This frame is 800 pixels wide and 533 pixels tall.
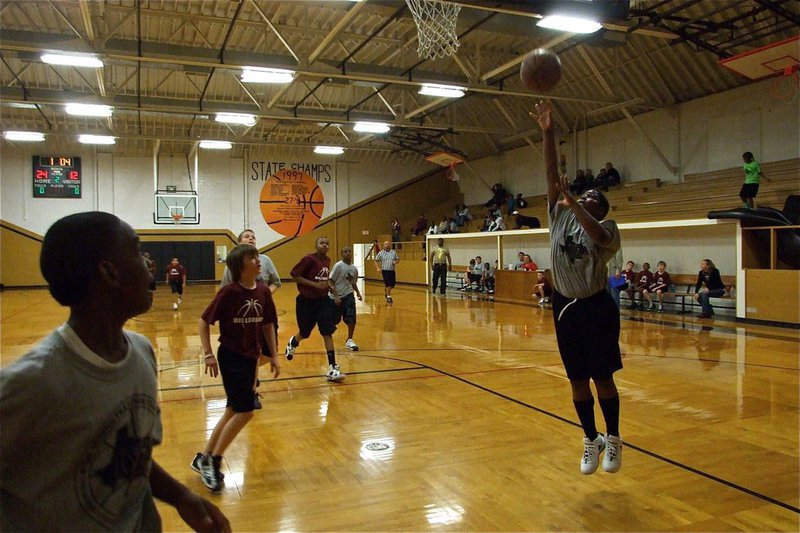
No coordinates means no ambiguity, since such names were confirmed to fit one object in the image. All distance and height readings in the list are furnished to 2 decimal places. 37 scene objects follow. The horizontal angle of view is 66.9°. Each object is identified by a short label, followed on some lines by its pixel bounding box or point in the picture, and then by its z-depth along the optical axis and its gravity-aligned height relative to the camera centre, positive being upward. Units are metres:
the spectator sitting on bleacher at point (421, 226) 27.88 +1.73
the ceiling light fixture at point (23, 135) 19.91 +4.51
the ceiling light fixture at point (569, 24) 10.91 +4.36
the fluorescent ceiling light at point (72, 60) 13.06 +4.57
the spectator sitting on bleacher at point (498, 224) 20.78 +1.32
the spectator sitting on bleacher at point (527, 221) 19.53 +1.32
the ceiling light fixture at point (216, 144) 23.19 +4.78
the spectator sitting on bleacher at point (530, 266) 17.38 -0.12
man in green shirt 13.65 +1.71
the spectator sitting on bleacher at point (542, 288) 16.03 -0.72
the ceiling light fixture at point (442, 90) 16.17 +4.72
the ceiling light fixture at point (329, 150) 24.73 +4.81
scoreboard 25.12 +3.87
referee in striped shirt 17.83 -0.03
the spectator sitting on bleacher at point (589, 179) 20.95 +2.84
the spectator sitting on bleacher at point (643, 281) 14.46 -0.50
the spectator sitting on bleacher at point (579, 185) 20.86 +2.65
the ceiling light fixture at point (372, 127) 20.49 +4.81
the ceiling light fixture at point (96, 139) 21.80 +4.77
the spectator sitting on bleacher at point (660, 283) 14.11 -0.54
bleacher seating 15.06 +1.83
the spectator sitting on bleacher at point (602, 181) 20.53 +2.72
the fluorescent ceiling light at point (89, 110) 17.66 +4.76
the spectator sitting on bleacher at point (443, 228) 24.55 +1.45
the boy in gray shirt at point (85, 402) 1.22 -0.29
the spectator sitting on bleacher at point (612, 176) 20.36 +2.85
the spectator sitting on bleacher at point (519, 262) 17.90 +0.00
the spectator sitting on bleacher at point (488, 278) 19.75 -0.53
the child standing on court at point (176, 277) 16.98 -0.27
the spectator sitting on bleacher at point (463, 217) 26.05 +1.97
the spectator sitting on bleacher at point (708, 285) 13.01 -0.57
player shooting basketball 3.70 -0.30
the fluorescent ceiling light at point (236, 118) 19.33 +4.89
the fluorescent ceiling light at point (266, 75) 14.39 +4.70
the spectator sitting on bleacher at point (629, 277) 14.74 -0.41
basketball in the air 4.44 +1.41
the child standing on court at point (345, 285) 8.30 -0.29
